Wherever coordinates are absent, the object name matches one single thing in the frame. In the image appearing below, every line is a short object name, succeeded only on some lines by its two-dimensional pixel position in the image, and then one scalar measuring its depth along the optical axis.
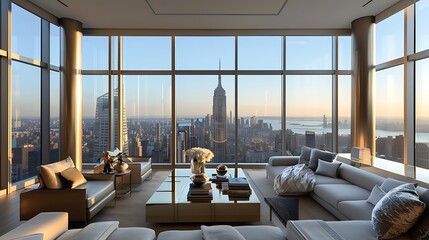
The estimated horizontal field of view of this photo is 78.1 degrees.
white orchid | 4.09
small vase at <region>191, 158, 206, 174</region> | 4.20
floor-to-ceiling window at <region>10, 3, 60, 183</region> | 4.93
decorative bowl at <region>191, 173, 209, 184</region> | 3.70
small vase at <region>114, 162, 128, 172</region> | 4.41
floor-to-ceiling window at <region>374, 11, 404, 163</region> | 5.28
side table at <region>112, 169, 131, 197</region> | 4.33
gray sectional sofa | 1.93
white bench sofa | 1.71
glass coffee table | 3.09
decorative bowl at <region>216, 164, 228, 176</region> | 4.45
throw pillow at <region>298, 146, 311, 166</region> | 5.02
